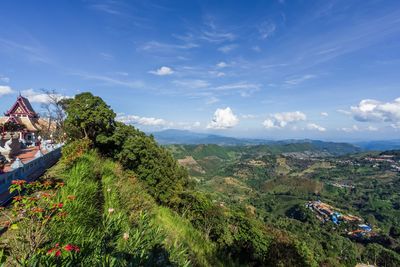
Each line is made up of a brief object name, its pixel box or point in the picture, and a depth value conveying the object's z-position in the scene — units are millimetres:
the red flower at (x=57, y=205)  3581
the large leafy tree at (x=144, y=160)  21719
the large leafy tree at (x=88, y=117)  19250
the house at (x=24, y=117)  29562
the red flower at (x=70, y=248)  2395
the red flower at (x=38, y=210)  3380
